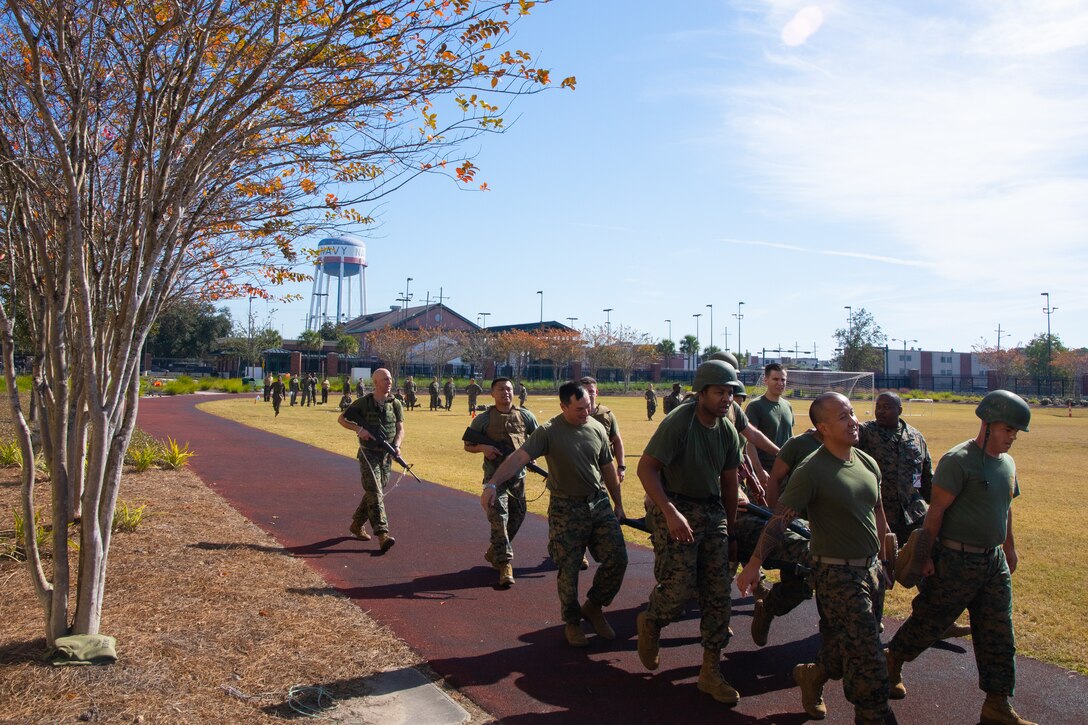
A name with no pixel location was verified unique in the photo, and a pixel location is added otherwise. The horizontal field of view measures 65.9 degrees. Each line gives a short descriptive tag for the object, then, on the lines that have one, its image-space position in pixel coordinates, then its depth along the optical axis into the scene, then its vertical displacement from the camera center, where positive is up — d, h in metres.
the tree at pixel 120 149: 4.83 +1.50
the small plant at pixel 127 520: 8.33 -1.49
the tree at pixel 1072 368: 75.31 +0.63
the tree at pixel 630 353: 79.44 +1.94
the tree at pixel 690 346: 102.94 +3.31
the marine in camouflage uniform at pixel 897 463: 5.82 -0.62
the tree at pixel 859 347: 74.06 +2.41
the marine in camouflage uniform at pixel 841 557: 4.00 -0.92
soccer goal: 44.38 -0.68
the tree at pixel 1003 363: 82.62 +1.19
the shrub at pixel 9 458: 12.70 -1.33
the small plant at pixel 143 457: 13.12 -1.40
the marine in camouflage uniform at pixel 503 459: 7.09 -0.76
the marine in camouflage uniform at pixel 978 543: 4.32 -0.89
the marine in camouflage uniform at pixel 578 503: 5.55 -0.89
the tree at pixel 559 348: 78.56 +2.33
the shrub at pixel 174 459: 13.86 -1.46
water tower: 102.94 +13.60
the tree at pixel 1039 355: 80.00 +1.91
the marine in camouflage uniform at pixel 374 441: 8.27 -0.69
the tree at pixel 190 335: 69.75 +3.09
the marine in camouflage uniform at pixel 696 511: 4.71 -0.79
